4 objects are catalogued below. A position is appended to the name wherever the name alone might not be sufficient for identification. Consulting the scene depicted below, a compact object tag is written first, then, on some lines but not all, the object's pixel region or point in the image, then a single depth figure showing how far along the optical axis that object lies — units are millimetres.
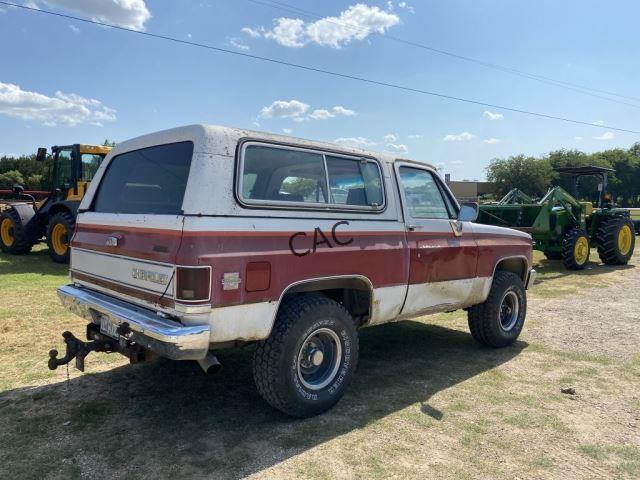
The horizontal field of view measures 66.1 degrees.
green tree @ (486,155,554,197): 68875
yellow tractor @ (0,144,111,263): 11688
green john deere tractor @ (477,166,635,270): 11703
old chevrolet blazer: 3148
